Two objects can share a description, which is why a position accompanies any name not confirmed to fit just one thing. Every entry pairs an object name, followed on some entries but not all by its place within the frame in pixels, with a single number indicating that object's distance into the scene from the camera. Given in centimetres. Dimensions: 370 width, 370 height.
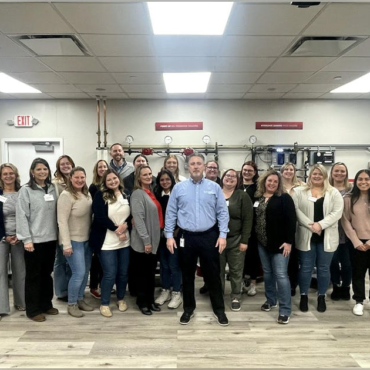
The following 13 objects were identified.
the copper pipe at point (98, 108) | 605
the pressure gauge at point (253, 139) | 620
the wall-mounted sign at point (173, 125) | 624
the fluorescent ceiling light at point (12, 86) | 483
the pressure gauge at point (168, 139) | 615
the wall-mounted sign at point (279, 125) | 626
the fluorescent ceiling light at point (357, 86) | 493
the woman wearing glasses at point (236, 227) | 315
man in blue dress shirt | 290
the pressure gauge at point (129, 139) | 612
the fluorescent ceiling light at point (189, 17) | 262
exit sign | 615
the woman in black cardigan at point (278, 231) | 297
